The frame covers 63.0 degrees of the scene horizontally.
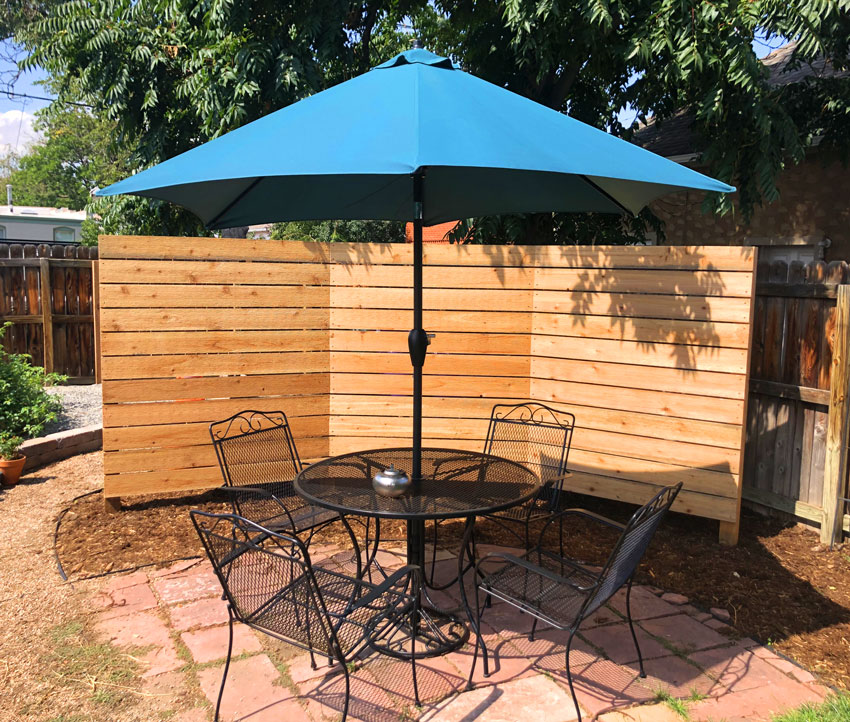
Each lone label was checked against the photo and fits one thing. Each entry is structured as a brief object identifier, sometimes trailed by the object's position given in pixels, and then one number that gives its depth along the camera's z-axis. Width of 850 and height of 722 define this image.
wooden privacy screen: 4.84
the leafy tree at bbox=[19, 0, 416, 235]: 6.99
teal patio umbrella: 2.53
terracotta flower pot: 5.83
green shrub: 6.51
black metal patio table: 3.06
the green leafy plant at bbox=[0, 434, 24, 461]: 5.87
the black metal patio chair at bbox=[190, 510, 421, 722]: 2.53
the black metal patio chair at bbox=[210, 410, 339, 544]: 3.88
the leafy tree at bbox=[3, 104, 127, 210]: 35.44
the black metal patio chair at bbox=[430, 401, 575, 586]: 4.46
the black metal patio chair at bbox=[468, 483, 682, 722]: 2.72
